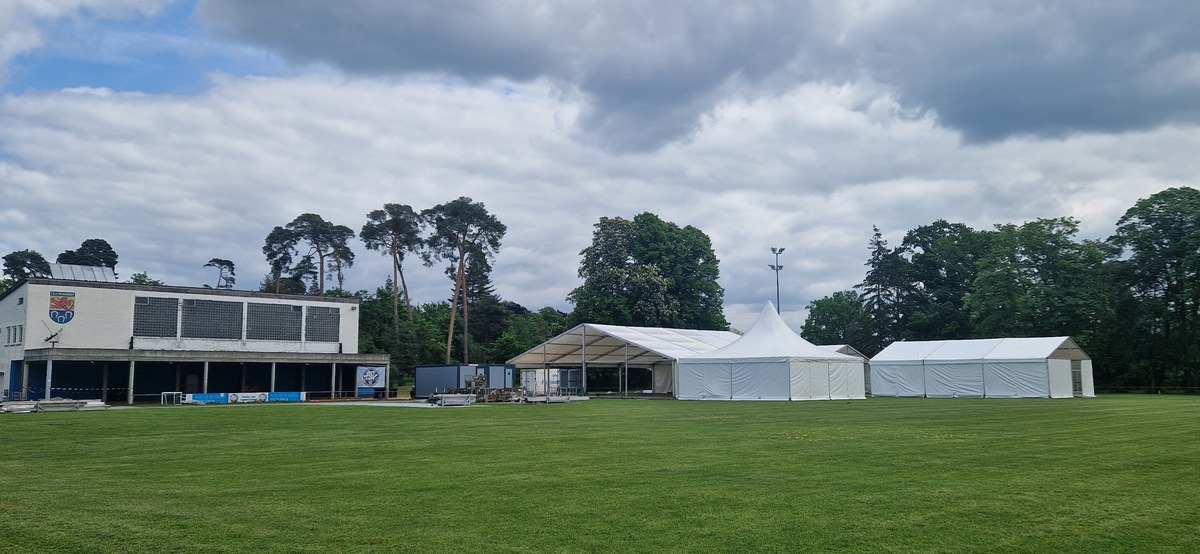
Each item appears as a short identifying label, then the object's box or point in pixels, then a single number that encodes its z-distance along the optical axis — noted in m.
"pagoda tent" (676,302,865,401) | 37.53
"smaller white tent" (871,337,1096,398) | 40.25
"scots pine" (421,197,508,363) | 67.62
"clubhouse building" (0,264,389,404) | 40.91
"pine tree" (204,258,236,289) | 86.44
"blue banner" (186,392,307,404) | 40.66
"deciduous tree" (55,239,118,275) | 78.19
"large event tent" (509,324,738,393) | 44.44
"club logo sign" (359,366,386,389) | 47.56
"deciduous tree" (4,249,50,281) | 79.25
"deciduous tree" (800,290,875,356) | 70.38
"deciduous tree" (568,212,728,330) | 67.12
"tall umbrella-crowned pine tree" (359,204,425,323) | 66.94
